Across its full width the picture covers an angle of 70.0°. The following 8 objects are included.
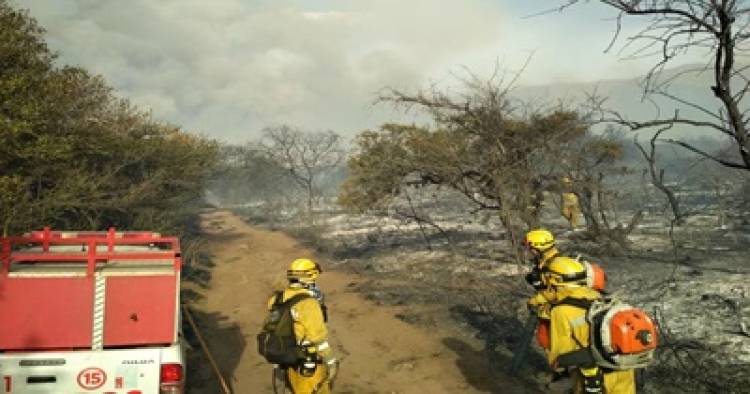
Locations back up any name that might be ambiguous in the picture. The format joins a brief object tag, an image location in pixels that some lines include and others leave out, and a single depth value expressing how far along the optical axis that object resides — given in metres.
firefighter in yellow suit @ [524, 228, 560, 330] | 5.93
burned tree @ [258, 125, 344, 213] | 44.16
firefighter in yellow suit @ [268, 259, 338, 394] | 5.30
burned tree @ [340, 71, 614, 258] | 12.75
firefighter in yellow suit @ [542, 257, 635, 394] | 4.29
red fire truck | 5.03
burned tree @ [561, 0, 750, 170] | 3.97
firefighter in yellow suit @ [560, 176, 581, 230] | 22.05
